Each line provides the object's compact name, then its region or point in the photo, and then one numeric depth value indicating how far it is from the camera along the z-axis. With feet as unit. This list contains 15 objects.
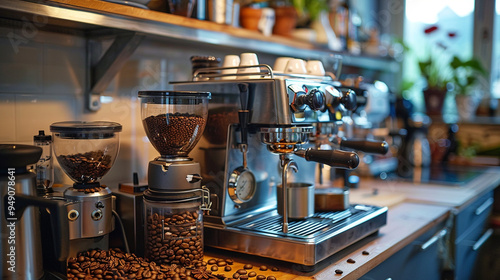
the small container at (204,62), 4.58
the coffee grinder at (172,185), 3.58
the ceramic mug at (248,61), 4.28
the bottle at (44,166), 3.75
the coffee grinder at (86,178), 3.43
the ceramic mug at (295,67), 4.45
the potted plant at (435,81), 10.31
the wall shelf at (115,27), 3.57
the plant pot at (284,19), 6.21
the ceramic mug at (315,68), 4.62
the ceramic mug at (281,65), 4.53
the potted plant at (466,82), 9.99
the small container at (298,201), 4.13
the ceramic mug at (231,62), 4.41
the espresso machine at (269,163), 3.76
